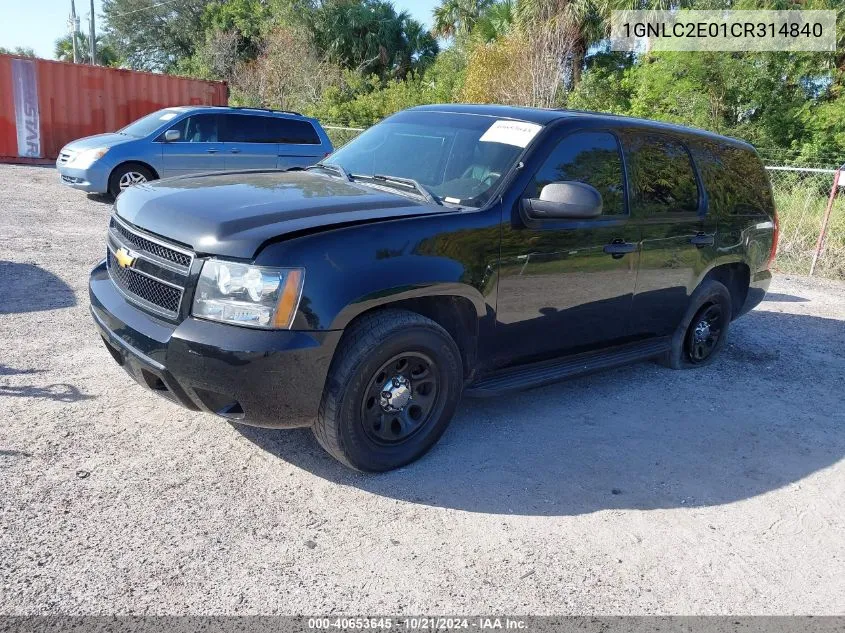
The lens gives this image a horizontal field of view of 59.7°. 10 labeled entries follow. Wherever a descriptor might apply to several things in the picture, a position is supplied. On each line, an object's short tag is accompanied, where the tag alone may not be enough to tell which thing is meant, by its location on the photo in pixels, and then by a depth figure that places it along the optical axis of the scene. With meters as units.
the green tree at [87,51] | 49.34
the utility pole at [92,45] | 36.78
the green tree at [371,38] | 34.06
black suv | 3.30
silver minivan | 11.68
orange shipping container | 17.20
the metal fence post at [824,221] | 9.64
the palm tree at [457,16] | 32.06
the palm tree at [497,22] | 24.98
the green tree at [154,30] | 43.66
